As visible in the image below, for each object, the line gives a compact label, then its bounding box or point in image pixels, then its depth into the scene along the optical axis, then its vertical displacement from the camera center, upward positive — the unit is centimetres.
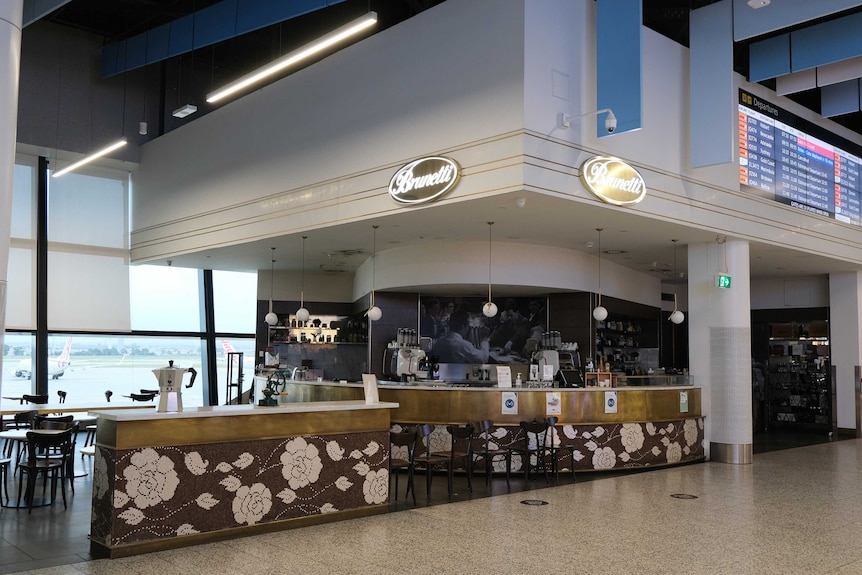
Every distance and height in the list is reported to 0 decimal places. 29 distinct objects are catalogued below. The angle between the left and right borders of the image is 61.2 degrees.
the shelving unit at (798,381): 1437 -112
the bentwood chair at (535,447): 814 -139
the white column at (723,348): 1000 -30
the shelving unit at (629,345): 1394 -34
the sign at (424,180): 784 +166
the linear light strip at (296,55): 636 +265
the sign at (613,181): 782 +163
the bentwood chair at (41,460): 646 -117
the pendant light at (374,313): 994 +24
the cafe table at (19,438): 671 -103
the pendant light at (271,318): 1242 +23
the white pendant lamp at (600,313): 988 +20
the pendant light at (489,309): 927 +26
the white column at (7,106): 518 +163
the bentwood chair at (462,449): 765 -133
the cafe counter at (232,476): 521 -113
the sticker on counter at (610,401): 923 -93
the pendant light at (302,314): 1075 +25
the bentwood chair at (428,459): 729 -131
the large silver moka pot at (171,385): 571 -42
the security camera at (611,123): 723 +203
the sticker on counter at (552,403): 895 -91
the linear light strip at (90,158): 1026 +262
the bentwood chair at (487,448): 807 -138
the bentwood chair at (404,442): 686 -106
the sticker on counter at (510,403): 886 -90
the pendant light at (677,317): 1058 +15
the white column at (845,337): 1338 -21
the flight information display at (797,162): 1024 +250
